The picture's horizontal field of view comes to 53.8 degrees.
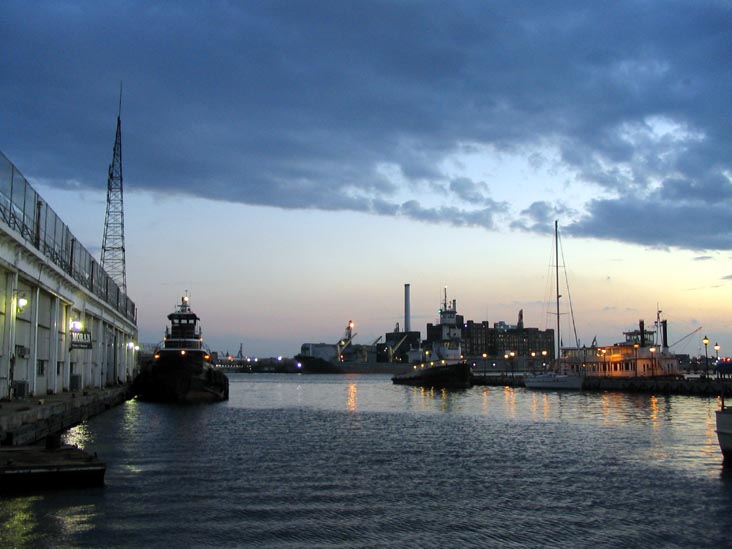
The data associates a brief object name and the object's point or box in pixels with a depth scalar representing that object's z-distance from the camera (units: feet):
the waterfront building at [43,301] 112.16
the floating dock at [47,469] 67.51
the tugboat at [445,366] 411.54
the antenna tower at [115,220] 349.41
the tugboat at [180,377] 235.20
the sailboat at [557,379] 342.85
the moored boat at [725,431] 92.17
